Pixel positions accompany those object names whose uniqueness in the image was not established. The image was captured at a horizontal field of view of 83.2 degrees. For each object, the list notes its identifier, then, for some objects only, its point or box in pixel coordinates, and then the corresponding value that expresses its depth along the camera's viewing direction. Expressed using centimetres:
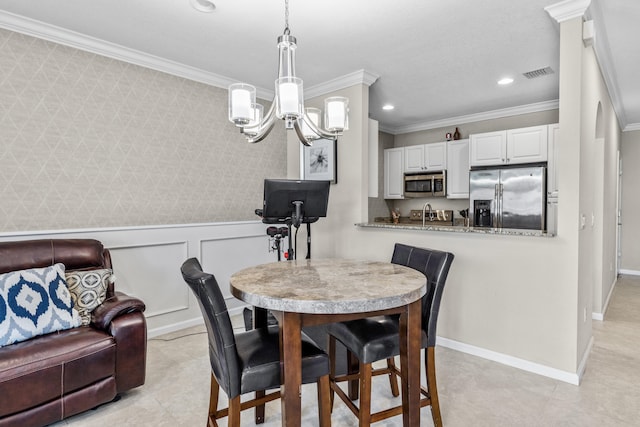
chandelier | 172
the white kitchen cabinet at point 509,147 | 423
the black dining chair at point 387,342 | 168
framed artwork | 381
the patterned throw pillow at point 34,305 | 194
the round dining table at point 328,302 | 141
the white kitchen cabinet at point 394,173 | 578
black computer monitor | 271
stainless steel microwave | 529
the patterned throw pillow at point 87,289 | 227
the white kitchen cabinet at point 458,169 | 504
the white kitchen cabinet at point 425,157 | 530
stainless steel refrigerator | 415
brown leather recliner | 179
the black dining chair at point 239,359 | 143
